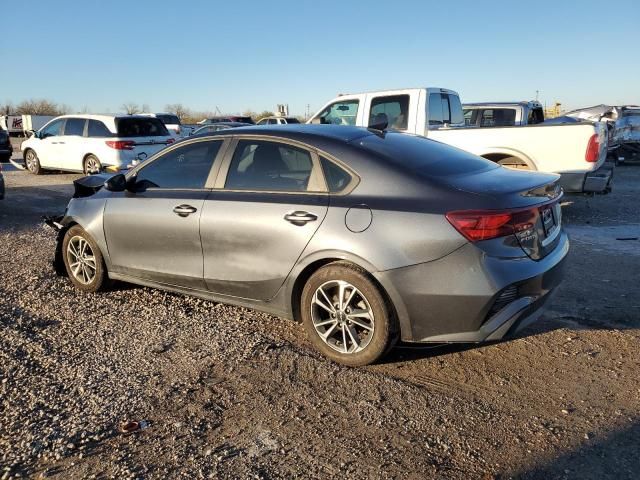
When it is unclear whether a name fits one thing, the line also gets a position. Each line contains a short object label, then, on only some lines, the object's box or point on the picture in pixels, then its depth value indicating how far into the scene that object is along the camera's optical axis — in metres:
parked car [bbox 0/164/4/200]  9.84
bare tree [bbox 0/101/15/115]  72.26
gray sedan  3.36
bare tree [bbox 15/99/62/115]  74.00
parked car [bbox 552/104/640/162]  18.62
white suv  13.37
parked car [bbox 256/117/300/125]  24.69
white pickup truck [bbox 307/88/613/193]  8.02
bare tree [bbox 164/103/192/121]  76.47
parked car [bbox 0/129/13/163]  19.95
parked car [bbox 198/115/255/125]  29.30
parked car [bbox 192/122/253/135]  21.56
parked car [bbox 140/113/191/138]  26.45
